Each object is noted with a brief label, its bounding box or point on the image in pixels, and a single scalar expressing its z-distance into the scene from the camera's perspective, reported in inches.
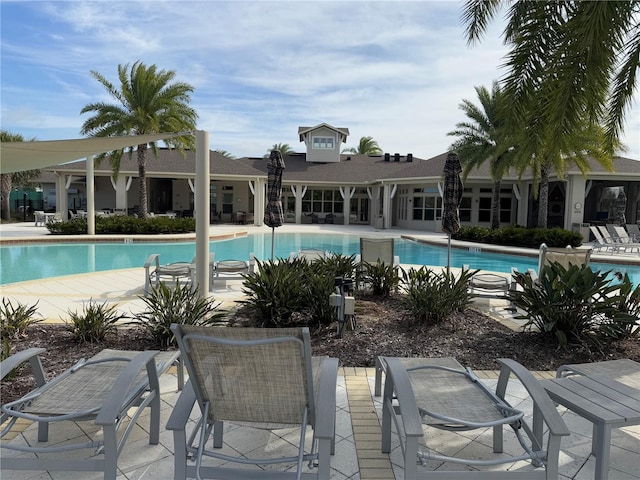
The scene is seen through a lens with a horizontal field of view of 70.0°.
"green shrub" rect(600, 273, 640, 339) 180.1
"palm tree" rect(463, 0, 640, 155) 208.7
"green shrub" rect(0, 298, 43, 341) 182.9
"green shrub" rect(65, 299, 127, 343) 181.2
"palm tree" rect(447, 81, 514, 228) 732.7
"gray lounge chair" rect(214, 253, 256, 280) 321.9
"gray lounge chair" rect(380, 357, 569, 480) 84.4
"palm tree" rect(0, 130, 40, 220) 1090.7
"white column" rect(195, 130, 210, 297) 249.1
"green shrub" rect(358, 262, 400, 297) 266.7
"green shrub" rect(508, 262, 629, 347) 179.6
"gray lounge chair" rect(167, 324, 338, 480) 85.2
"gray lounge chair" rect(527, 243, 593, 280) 264.4
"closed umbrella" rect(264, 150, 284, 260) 327.0
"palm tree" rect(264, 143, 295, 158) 1884.4
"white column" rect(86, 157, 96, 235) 700.7
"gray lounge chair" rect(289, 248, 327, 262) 352.6
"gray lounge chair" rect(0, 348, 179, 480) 86.0
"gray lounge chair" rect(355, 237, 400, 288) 311.4
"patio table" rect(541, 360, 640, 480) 93.3
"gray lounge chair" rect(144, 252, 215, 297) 292.4
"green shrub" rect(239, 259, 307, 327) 202.5
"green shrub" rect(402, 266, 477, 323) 207.3
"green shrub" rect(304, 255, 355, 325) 203.5
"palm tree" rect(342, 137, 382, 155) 1848.1
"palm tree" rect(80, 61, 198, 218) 743.7
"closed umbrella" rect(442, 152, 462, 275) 292.5
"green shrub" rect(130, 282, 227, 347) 177.3
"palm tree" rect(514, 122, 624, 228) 594.5
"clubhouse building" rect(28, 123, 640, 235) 947.3
